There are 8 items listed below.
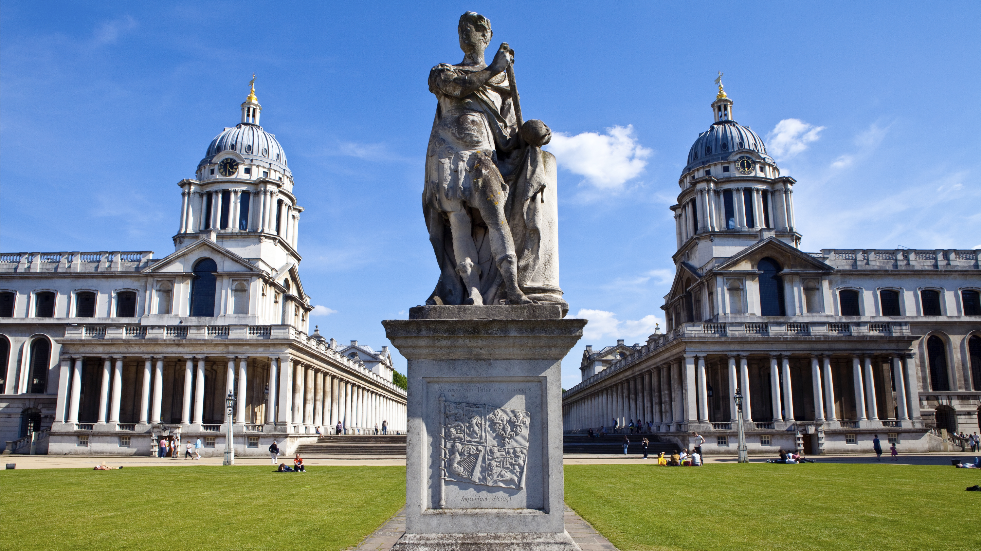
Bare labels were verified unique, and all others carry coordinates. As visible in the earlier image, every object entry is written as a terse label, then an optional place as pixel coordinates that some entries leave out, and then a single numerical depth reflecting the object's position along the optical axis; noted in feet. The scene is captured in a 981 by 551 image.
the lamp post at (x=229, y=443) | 123.65
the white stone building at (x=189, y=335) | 171.42
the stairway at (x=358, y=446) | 155.84
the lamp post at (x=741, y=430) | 126.62
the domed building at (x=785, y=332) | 170.19
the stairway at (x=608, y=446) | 159.12
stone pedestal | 18.03
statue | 20.33
